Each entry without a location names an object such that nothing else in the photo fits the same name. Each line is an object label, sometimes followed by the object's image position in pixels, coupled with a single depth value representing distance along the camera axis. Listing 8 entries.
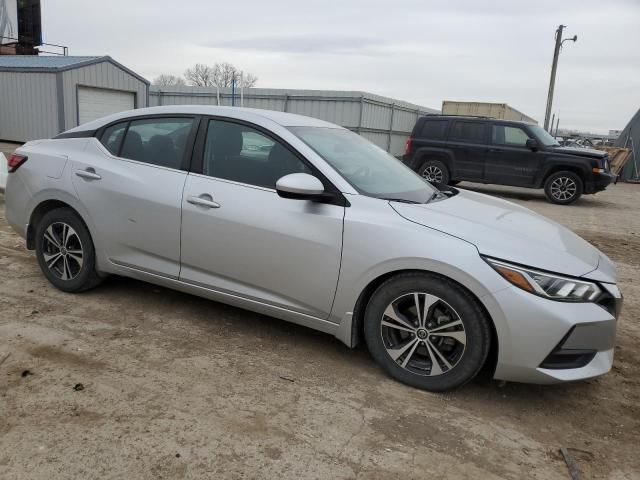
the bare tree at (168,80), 63.42
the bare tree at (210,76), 62.72
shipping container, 25.08
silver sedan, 2.83
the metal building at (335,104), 18.98
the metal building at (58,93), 16.44
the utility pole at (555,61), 25.36
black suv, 12.05
